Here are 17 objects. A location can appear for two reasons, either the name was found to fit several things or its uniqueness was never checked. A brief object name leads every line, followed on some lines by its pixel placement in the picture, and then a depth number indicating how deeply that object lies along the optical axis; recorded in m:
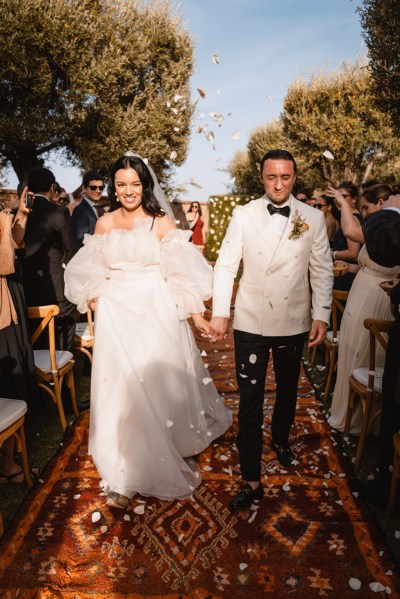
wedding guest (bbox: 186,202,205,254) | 11.96
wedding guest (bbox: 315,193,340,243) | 6.27
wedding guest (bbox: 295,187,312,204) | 8.38
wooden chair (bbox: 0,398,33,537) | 2.67
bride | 2.91
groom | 2.77
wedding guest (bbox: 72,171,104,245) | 6.07
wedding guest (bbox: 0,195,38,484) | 3.08
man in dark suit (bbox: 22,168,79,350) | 4.20
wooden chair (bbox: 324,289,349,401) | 4.23
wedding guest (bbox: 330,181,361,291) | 4.72
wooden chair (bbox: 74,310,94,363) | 4.68
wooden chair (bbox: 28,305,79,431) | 3.65
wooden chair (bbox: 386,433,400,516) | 2.54
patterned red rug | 2.27
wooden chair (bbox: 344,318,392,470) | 3.07
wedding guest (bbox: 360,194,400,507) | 2.45
